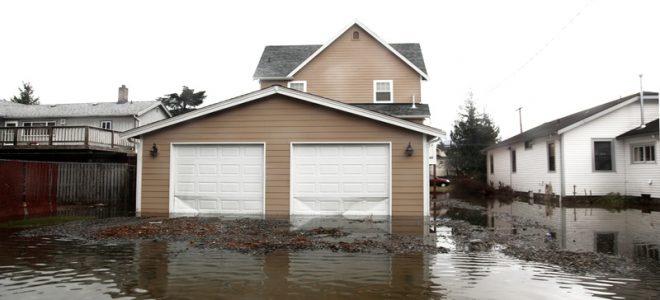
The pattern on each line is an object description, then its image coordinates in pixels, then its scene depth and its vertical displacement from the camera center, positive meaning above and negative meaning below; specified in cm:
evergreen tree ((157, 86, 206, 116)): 5344 +947
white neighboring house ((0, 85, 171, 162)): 2220 +248
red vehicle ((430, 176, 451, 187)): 3582 -45
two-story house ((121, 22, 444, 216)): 1197 +47
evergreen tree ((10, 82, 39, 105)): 6175 +1156
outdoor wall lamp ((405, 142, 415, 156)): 1187 +73
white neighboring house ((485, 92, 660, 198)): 1750 +111
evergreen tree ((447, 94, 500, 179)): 3606 +331
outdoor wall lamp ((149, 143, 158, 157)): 1257 +73
